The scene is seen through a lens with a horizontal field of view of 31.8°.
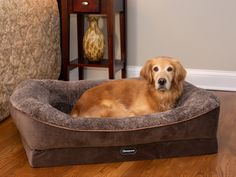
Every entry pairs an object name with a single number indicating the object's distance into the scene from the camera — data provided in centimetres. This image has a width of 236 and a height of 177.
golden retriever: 240
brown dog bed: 203
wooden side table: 318
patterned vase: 337
